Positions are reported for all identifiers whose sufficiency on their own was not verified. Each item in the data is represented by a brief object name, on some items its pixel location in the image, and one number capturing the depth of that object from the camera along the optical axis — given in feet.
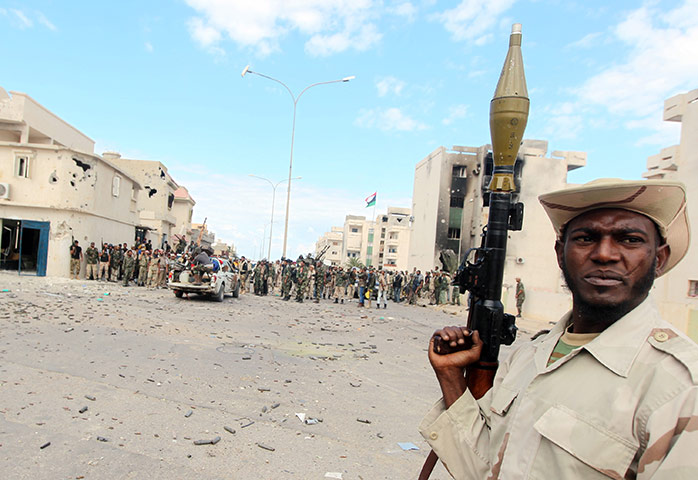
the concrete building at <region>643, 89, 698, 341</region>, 56.70
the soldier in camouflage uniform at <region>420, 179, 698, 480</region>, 3.81
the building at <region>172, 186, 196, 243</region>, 156.46
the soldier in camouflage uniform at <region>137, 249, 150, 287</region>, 66.08
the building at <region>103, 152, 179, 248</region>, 121.29
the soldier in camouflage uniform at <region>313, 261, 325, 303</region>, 69.72
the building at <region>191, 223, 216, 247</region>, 181.68
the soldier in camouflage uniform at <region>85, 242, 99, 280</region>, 66.59
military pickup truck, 50.72
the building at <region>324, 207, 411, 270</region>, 238.27
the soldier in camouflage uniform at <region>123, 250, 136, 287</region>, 64.44
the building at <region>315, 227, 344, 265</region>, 346.33
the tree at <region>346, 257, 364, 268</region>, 221.87
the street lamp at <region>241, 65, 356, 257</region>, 81.08
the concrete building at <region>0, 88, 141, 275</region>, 66.18
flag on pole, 173.68
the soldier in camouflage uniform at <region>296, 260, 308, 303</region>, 63.93
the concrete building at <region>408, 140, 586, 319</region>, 128.06
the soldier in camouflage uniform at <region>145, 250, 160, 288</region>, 63.98
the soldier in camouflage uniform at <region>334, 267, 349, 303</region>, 72.33
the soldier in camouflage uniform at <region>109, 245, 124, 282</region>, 68.85
